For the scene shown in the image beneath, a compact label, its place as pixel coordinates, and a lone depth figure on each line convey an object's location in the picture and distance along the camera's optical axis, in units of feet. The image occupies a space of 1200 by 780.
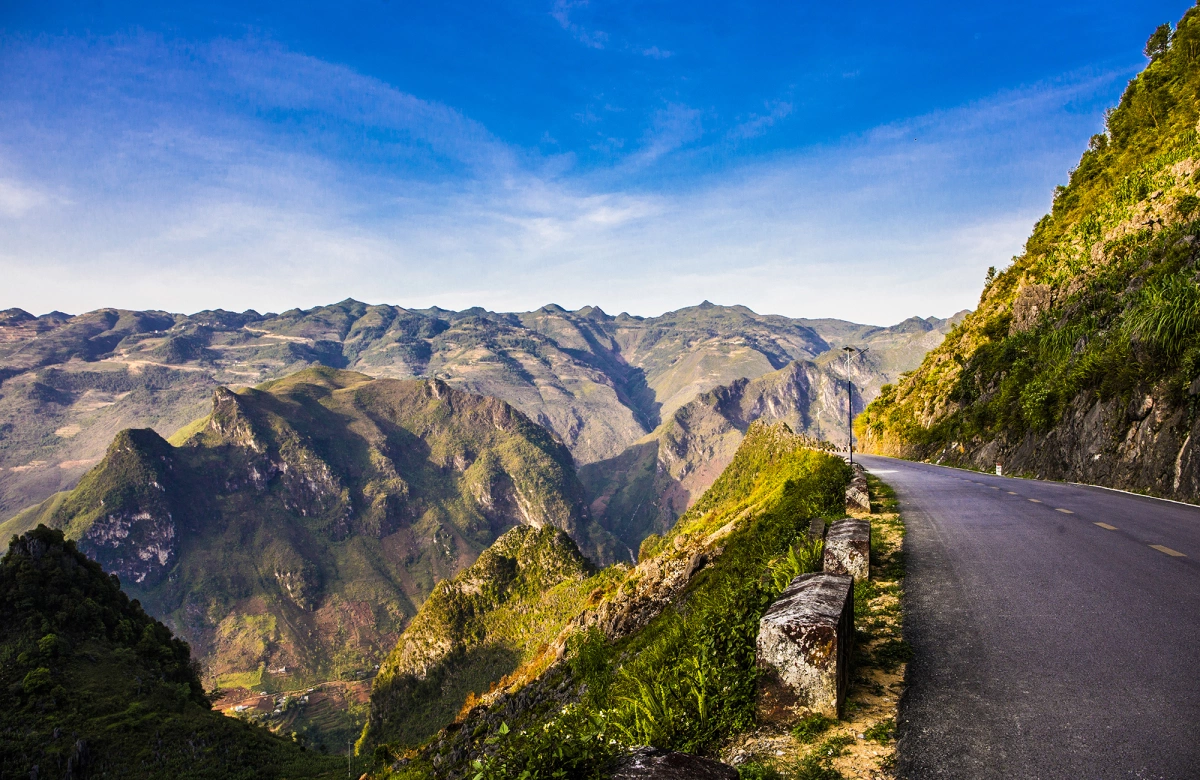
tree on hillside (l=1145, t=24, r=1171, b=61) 177.17
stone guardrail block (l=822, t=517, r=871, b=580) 32.19
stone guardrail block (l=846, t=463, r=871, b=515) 54.08
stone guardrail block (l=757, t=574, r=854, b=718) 18.10
